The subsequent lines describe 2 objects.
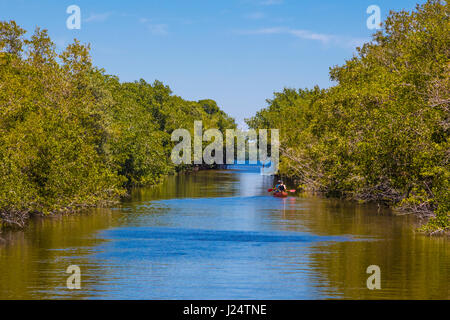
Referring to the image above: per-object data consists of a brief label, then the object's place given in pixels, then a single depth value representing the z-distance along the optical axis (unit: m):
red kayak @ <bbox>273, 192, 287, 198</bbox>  62.25
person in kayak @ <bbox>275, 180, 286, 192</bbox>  63.32
